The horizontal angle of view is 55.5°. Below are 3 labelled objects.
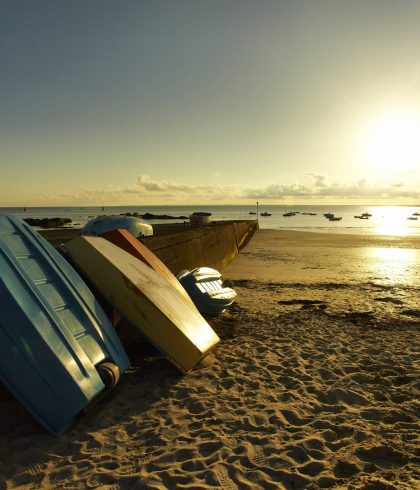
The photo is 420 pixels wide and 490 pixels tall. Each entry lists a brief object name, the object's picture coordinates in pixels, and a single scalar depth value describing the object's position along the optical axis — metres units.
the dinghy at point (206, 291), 7.25
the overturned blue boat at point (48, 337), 3.31
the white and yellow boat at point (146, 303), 4.66
